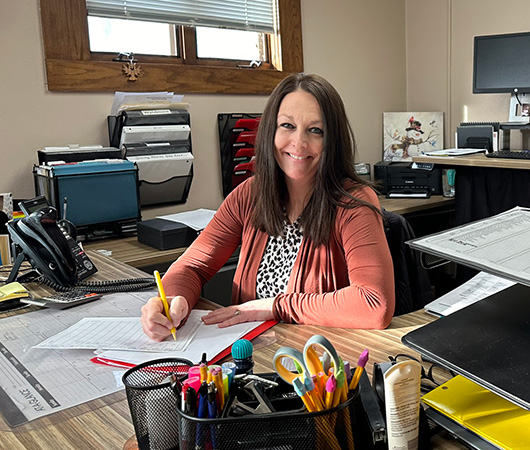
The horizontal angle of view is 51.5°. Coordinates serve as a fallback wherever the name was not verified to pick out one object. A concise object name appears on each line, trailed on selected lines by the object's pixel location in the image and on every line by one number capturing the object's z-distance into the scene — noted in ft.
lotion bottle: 2.06
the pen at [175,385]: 2.10
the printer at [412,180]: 10.79
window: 7.79
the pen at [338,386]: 1.98
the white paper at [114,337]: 3.43
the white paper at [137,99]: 8.23
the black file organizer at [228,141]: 9.59
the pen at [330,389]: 1.94
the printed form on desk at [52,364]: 2.81
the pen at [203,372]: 2.07
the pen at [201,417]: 1.95
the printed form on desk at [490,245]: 2.06
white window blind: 8.38
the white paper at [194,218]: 7.39
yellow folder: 2.09
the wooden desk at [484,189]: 9.96
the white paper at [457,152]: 10.15
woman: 4.23
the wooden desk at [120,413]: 2.41
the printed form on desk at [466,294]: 3.78
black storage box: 7.04
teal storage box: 7.11
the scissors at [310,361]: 1.94
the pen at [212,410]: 1.94
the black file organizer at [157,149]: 8.11
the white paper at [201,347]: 3.26
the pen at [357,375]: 2.09
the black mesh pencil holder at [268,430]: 1.92
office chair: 5.10
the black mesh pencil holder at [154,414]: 2.21
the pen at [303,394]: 1.91
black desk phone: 4.92
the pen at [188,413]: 1.97
